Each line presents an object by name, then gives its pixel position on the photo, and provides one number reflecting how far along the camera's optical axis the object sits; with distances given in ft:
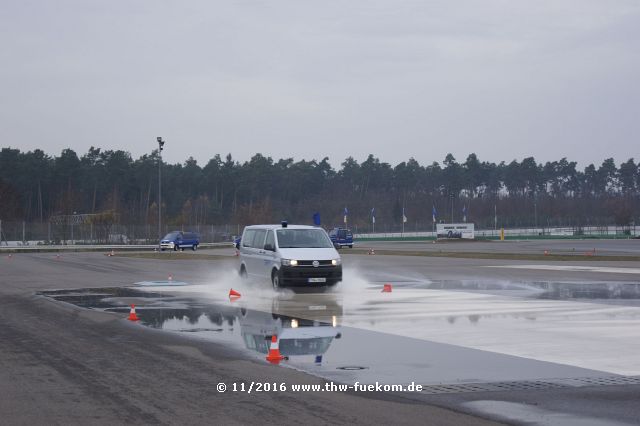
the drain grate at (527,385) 29.04
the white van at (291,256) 71.31
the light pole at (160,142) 197.22
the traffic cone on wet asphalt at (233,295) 68.66
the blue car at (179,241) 216.95
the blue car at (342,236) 214.03
